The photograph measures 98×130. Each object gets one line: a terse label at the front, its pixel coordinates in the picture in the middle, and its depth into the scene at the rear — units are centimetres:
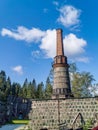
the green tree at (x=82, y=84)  1751
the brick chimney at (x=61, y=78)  1262
